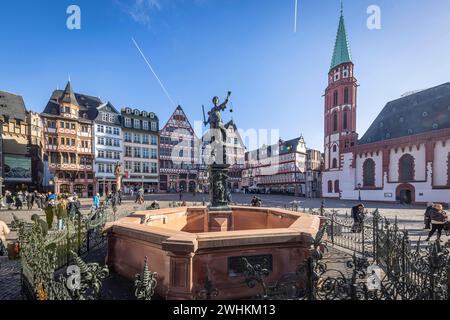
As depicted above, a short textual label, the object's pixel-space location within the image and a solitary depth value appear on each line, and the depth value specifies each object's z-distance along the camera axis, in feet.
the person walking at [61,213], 34.19
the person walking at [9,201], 65.98
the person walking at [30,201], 66.64
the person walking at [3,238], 22.38
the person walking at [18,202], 63.76
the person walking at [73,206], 42.19
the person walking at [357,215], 32.60
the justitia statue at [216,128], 25.53
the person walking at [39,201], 71.05
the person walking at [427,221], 37.44
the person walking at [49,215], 32.04
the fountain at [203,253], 11.72
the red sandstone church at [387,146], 92.27
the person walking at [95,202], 52.98
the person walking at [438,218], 27.61
